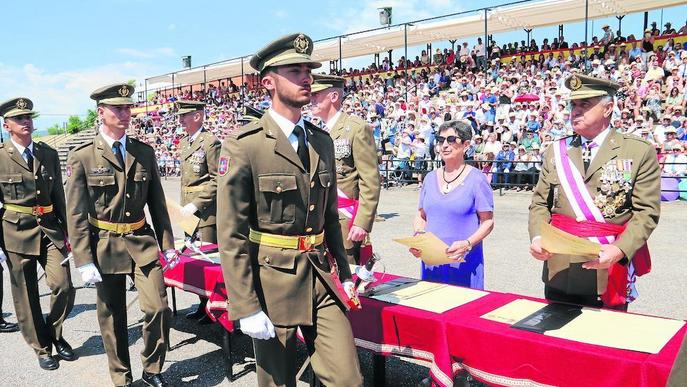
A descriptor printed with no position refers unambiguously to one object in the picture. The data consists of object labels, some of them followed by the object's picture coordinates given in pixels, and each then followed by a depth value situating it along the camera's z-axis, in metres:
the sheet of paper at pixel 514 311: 2.87
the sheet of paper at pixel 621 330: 2.46
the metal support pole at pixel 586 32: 17.14
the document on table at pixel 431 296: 3.17
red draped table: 2.32
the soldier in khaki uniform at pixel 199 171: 5.56
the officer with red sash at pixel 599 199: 2.99
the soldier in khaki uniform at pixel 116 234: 3.95
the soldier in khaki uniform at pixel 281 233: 2.60
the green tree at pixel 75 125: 47.66
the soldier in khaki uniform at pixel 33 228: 4.83
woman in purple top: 4.02
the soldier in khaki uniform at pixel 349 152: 4.16
